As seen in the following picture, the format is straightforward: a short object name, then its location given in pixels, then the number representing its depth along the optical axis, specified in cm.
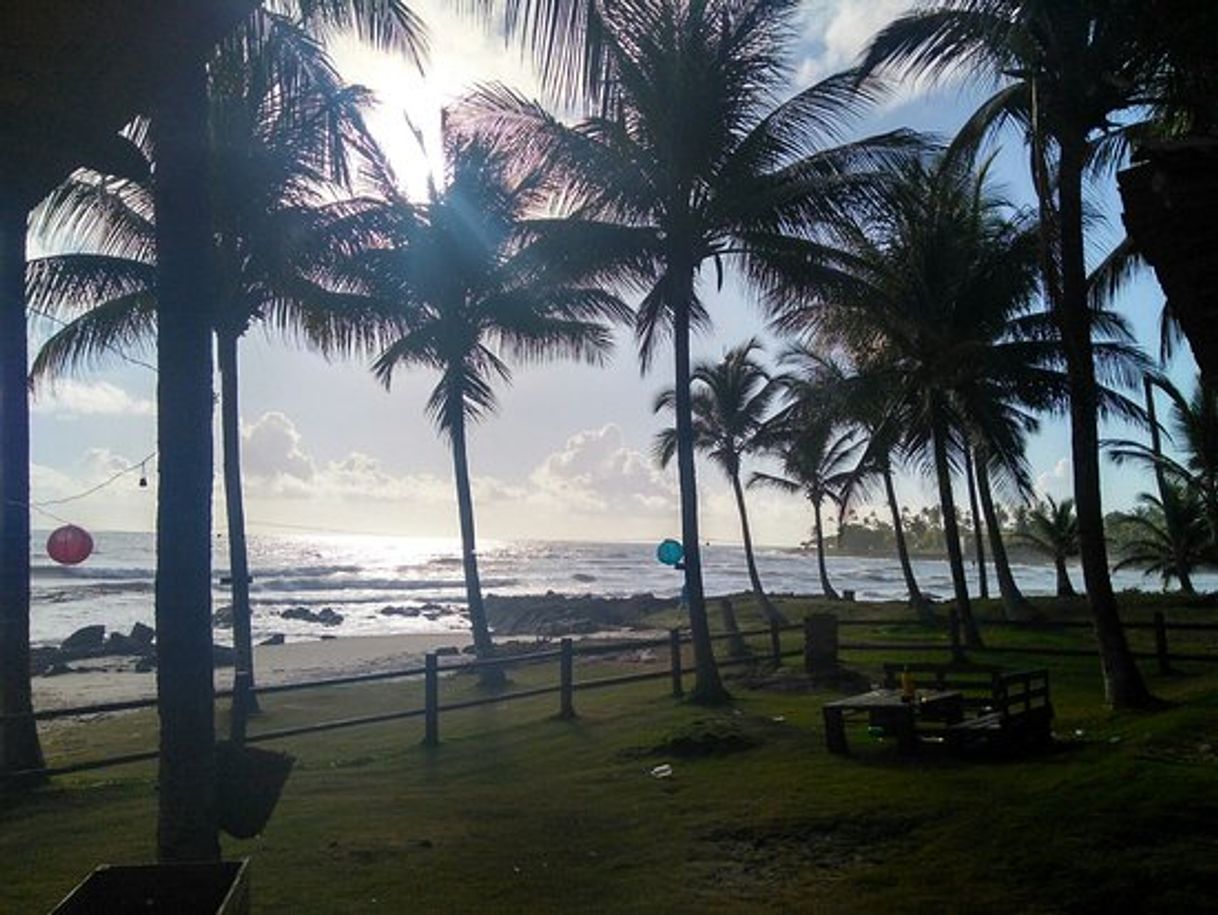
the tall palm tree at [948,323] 1967
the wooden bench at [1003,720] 922
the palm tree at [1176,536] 3139
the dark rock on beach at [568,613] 3788
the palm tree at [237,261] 1409
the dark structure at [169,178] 288
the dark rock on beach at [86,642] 3272
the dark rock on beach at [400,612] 5269
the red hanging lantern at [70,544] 1259
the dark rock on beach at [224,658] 2677
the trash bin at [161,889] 332
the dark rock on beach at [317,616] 4684
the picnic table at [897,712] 951
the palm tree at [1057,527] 3544
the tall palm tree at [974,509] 2423
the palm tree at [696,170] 1384
